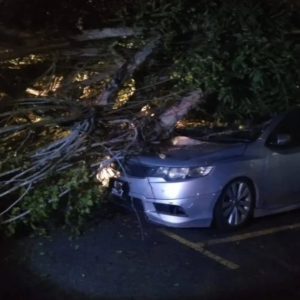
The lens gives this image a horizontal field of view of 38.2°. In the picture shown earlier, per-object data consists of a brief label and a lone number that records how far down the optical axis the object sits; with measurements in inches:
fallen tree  188.8
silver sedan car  188.5
